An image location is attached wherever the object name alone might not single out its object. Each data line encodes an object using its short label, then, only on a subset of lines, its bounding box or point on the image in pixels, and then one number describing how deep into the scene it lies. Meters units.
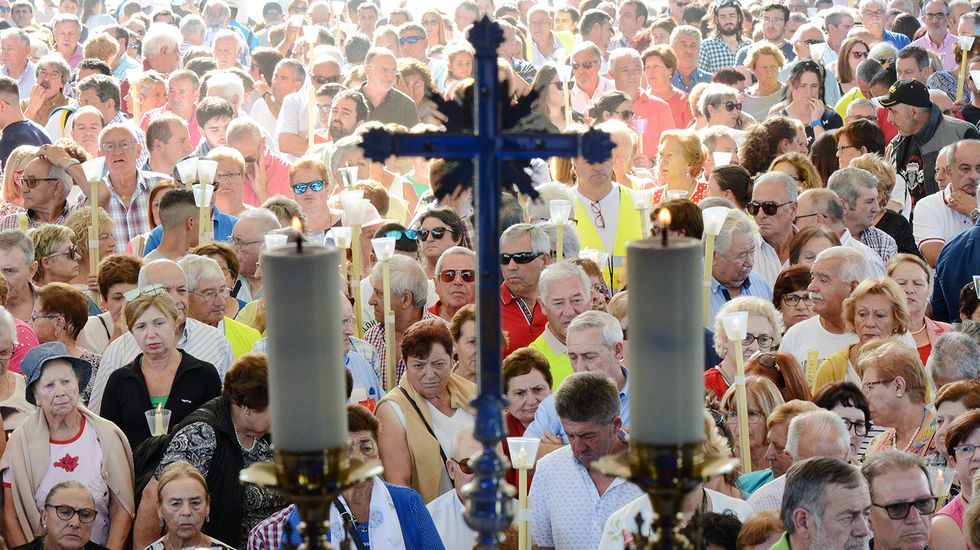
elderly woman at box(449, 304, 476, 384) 13.47
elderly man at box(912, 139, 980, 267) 18.34
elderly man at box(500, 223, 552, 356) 15.17
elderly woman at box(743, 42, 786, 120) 26.84
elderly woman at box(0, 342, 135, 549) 11.99
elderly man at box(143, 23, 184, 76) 29.16
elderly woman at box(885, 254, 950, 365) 14.74
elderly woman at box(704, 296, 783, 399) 13.20
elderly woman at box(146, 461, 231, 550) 11.12
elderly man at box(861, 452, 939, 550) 10.32
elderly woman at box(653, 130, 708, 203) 19.63
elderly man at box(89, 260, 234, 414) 13.73
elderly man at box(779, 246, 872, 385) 14.28
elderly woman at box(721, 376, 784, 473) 12.32
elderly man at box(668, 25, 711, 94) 29.56
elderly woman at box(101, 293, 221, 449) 12.92
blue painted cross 4.10
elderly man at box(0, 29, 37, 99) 29.54
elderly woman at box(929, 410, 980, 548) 10.66
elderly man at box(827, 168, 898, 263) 17.79
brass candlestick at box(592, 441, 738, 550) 3.99
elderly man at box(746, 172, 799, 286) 17.06
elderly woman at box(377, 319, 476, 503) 12.68
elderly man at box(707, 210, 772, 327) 15.63
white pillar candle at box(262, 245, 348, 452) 3.81
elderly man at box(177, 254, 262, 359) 14.61
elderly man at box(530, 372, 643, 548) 10.86
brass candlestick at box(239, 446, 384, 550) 3.90
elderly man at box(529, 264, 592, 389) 13.96
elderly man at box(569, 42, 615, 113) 27.33
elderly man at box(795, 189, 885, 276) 17.03
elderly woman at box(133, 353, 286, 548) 11.71
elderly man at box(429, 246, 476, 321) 14.97
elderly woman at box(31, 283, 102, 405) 14.06
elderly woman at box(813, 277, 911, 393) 13.80
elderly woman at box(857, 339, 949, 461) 12.64
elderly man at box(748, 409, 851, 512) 11.08
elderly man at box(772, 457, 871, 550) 9.55
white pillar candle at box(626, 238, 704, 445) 3.90
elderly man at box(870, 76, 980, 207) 21.58
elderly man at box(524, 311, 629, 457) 12.33
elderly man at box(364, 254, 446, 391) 14.93
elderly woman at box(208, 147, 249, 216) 18.82
